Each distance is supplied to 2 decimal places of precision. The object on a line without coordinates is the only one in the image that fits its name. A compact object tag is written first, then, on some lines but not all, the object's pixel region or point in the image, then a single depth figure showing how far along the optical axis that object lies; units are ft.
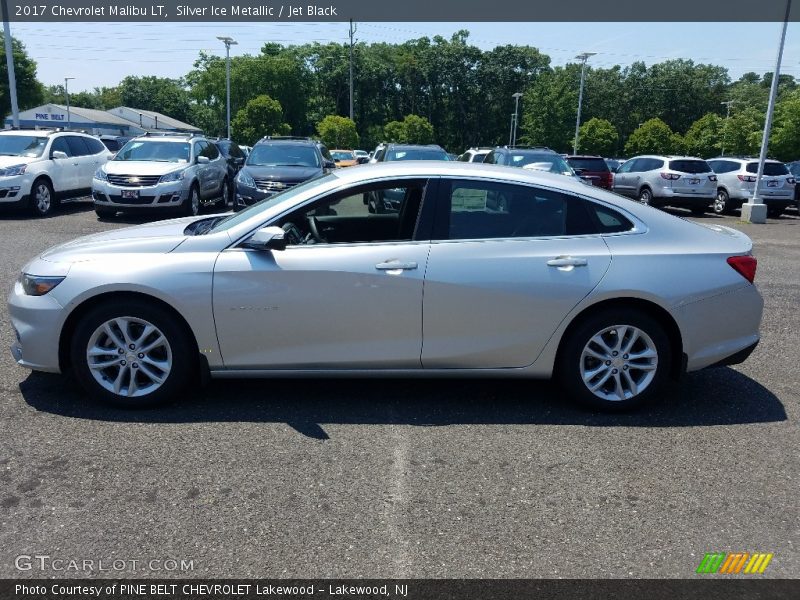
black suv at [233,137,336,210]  43.14
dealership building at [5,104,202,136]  232.12
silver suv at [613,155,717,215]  63.77
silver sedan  14.15
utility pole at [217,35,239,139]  132.36
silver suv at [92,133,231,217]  44.57
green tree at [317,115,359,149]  188.55
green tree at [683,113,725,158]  188.44
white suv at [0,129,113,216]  45.03
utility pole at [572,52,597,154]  143.74
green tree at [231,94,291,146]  209.05
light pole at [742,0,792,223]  59.11
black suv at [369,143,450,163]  52.16
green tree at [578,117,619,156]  192.34
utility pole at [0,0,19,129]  68.05
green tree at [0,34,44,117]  203.10
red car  65.31
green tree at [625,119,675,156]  183.62
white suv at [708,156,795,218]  66.18
